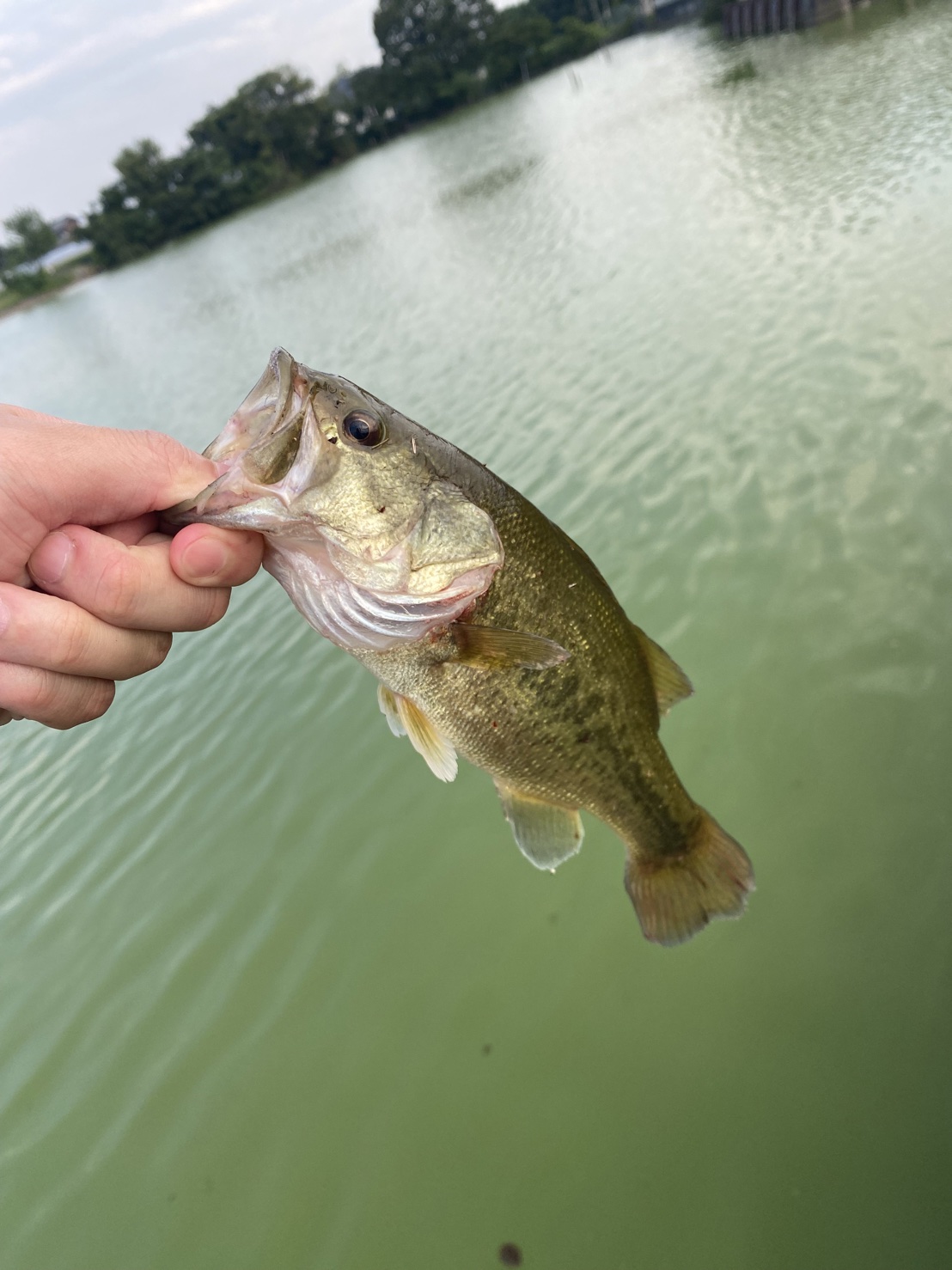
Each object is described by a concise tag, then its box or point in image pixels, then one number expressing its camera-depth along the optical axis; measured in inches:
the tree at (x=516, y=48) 2970.0
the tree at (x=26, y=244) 3197.8
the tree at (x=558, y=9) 3576.3
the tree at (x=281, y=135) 2898.6
